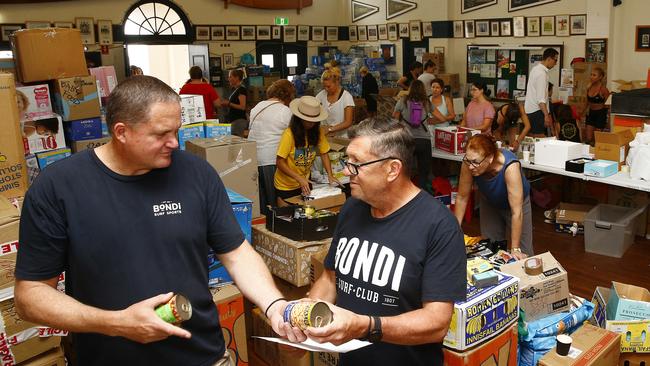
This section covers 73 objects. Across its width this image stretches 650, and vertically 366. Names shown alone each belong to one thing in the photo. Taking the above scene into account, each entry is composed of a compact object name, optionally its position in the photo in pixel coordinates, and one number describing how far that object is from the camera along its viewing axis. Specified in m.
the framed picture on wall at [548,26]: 9.72
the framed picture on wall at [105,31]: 10.48
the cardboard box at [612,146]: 5.56
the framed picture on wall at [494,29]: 10.62
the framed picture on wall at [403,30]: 12.30
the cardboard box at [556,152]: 5.71
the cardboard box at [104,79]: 5.53
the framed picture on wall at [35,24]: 9.78
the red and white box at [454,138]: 6.72
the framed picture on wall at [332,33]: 13.70
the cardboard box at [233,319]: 3.43
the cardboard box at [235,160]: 4.10
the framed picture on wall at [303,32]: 13.23
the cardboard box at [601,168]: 5.36
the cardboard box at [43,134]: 4.43
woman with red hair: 3.65
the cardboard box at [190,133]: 4.58
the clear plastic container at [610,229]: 5.63
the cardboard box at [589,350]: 2.88
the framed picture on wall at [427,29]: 11.80
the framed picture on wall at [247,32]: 12.39
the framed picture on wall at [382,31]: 12.82
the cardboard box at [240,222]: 3.57
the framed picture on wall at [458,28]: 11.30
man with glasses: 1.87
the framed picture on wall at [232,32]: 12.13
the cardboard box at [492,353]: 2.64
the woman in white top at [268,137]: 5.04
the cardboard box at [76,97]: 4.67
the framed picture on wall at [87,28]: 10.24
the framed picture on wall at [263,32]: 12.63
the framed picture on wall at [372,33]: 13.11
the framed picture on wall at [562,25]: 9.51
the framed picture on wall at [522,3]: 9.85
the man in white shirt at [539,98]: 7.51
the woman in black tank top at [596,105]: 7.99
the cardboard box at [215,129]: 4.78
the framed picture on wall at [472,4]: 10.67
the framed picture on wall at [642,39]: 8.39
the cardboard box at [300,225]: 3.73
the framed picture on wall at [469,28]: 11.06
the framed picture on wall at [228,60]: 12.11
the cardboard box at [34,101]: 4.43
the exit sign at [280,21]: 12.69
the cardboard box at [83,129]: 4.79
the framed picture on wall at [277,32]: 12.86
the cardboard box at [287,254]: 3.68
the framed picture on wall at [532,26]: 9.97
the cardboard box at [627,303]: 3.38
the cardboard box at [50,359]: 3.02
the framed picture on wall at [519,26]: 10.16
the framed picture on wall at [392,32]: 12.55
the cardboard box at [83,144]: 4.80
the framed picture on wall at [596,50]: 8.85
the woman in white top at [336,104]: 6.42
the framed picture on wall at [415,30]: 11.99
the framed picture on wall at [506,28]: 10.40
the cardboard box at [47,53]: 4.49
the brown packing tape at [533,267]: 3.20
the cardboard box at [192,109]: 4.80
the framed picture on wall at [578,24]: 9.21
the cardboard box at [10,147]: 3.40
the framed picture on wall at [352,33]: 13.65
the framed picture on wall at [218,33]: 11.90
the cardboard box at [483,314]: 2.60
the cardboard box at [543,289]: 3.13
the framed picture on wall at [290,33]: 13.01
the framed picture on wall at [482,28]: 10.77
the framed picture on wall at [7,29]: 9.54
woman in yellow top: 4.66
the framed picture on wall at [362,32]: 13.38
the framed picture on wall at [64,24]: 10.05
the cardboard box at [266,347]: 3.80
